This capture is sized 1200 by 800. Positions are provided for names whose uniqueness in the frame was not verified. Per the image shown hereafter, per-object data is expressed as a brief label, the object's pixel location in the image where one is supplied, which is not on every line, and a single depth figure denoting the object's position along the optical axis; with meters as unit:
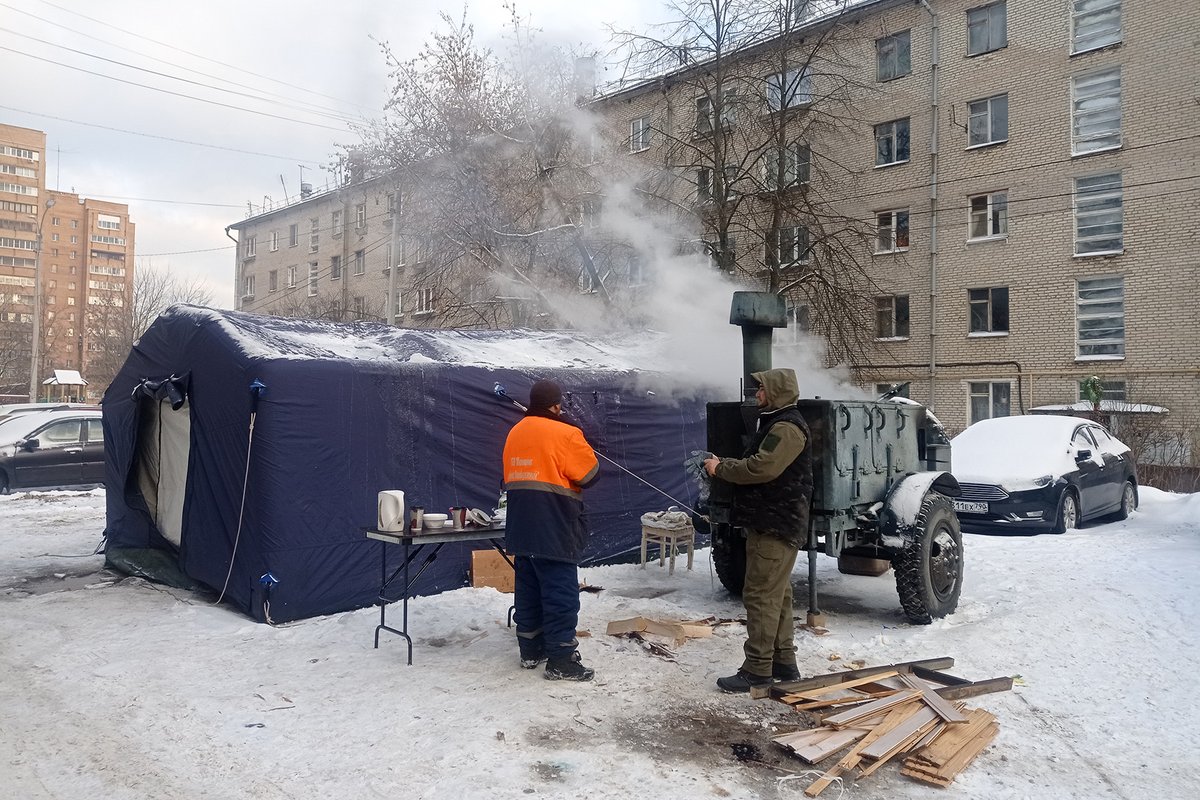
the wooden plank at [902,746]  3.78
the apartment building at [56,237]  94.38
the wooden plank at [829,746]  3.88
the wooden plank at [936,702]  4.24
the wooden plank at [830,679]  4.69
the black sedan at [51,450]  14.36
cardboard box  7.46
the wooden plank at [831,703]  4.50
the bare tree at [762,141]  15.31
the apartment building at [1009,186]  18.17
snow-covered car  9.86
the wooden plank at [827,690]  4.59
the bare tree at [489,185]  17.27
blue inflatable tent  6.60
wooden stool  8.26
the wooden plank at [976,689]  4.70
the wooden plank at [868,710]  4.22
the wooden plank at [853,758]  3.63
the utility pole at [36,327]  29.31
